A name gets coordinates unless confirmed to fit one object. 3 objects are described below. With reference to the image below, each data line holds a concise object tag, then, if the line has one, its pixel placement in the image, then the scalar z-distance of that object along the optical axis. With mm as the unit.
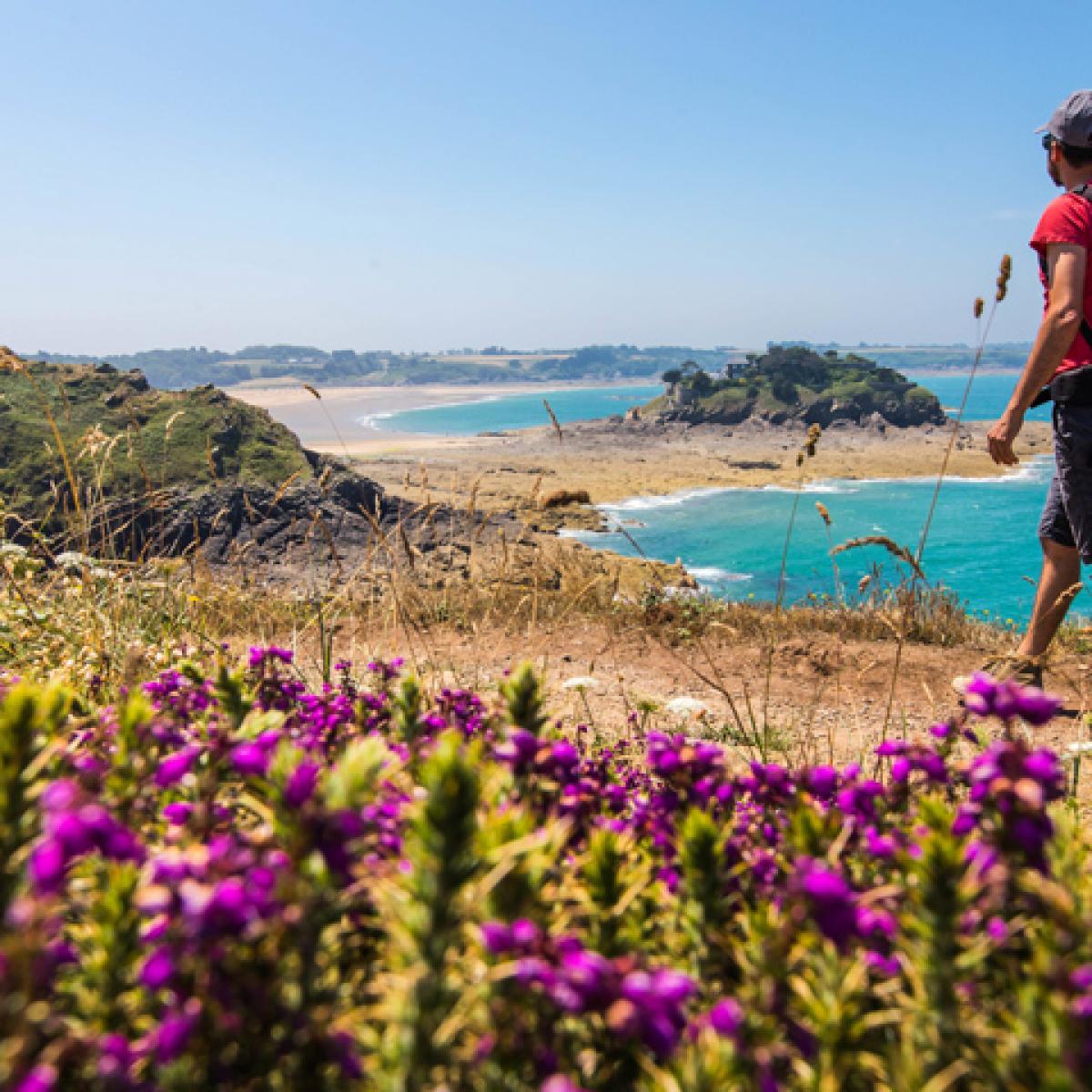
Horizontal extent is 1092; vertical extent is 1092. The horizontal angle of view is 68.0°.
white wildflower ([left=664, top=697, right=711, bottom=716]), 5004
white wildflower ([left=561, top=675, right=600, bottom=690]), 4255
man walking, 4488
